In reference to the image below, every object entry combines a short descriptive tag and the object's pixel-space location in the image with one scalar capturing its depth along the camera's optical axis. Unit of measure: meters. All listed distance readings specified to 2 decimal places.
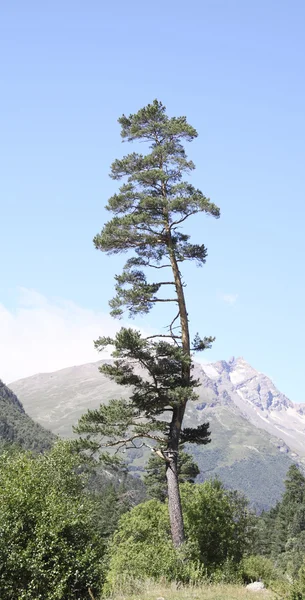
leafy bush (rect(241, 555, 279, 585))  28.27
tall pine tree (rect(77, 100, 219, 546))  23.69
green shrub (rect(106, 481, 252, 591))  20.50
